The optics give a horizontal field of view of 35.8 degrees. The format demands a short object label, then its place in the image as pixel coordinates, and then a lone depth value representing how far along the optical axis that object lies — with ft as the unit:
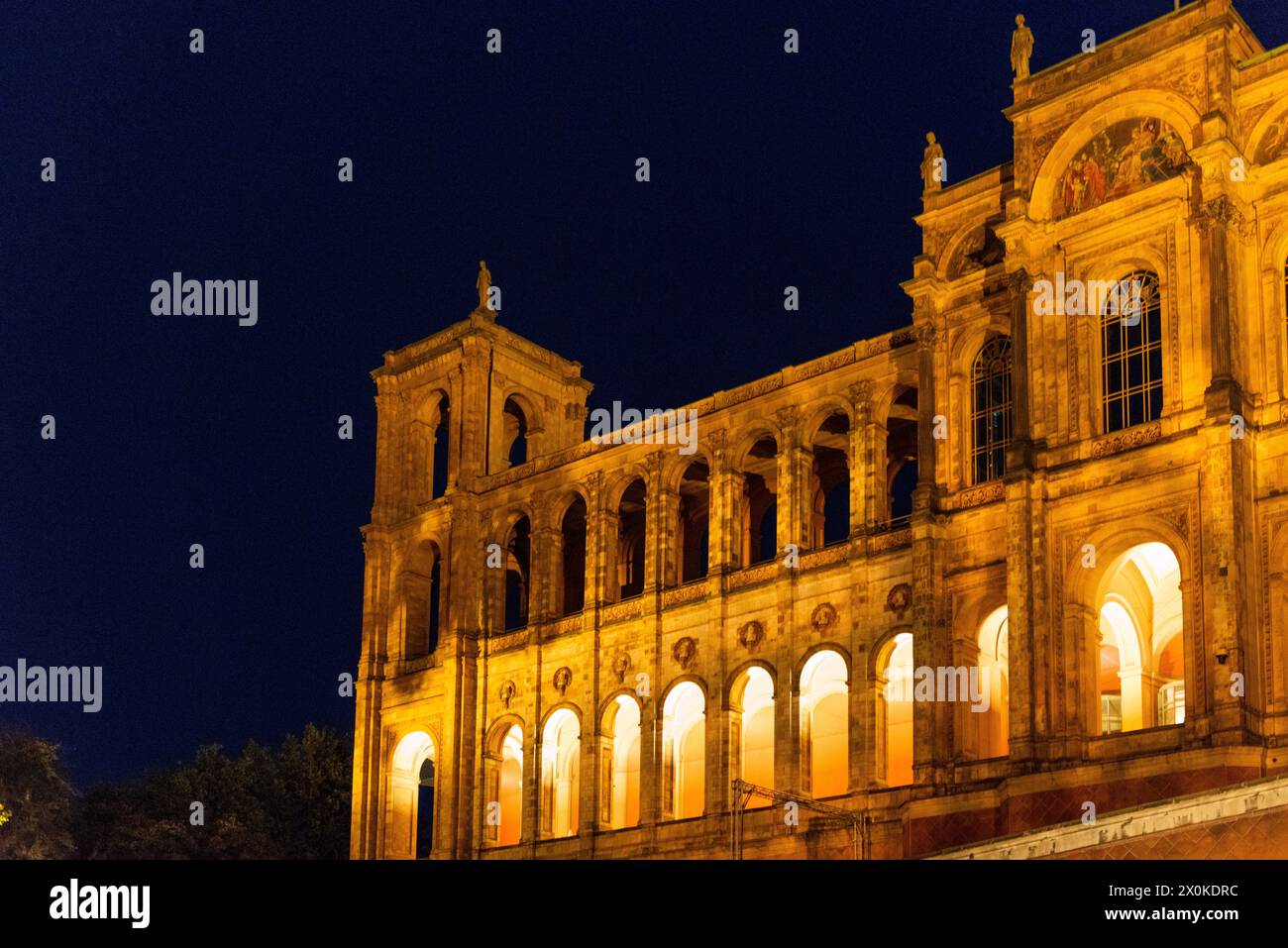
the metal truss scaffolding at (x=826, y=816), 170.09
